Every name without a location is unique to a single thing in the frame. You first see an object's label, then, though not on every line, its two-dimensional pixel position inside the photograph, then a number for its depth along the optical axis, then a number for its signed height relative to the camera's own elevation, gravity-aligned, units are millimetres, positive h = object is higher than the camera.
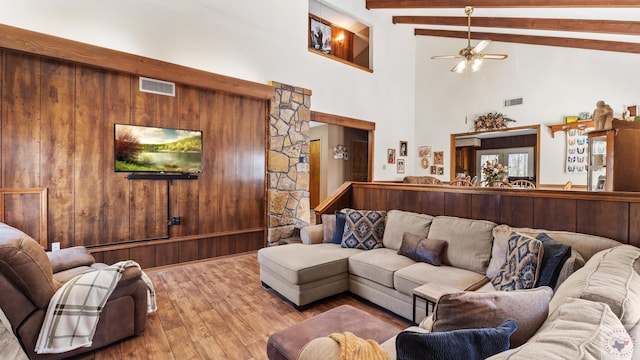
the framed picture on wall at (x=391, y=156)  6984 +460
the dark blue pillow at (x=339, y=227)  3415 -641
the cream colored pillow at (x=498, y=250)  2287 -631
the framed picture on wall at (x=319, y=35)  5810 +2941
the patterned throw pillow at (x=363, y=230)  3242 -657
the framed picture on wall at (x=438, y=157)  7312 +444
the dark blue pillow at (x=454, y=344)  847 -523
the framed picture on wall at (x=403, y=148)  7277 +684
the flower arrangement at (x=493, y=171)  3986 +51
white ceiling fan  4387 +1880
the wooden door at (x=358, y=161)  8141 +385
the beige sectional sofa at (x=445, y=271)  990 -706
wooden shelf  5290 +956
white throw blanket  1782 -904
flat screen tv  3504 +323
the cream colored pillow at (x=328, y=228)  3559 -683
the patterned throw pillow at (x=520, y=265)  1864 -622
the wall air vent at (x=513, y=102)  6203 +1626
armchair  1668 -818
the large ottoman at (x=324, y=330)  1393 -838
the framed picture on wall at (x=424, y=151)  7484 +627
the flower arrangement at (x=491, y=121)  6359 +1235
